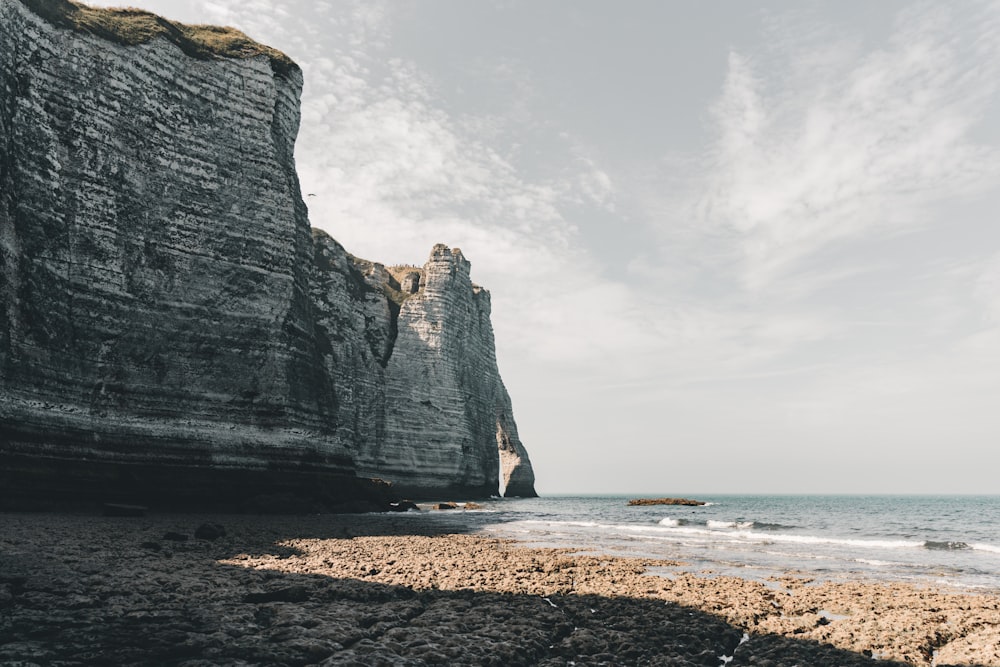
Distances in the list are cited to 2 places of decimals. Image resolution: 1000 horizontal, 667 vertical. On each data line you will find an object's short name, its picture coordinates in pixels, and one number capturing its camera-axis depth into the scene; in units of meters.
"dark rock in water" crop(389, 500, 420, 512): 39.38
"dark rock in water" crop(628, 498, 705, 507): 85.19
